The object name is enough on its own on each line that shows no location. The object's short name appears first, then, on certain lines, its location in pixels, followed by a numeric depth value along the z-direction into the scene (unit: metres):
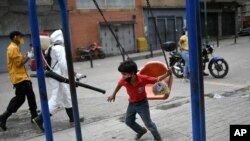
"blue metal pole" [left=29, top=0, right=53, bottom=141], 2.98
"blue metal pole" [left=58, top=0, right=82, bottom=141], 3.12
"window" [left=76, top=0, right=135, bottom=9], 21.44
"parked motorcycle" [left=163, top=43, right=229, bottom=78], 10.62
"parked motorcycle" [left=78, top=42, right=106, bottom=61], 21.03
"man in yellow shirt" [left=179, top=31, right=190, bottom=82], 10.28
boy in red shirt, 4.69
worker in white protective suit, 6.19
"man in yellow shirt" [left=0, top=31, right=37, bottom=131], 6.29
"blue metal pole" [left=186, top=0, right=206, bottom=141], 2.56
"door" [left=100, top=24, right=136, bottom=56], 22.66
